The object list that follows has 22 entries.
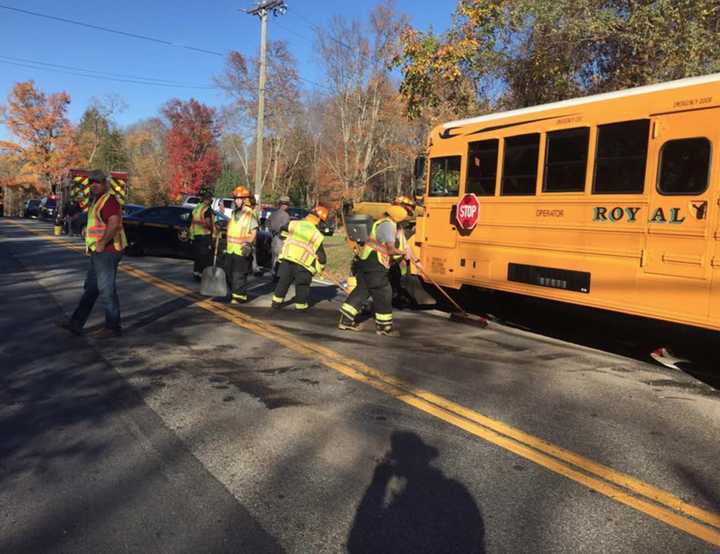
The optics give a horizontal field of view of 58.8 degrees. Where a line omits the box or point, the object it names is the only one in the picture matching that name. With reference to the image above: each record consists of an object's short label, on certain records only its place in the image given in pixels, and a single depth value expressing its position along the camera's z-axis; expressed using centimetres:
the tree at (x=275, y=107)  4666
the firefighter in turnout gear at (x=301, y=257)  927
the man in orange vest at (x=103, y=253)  691
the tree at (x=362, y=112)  3738
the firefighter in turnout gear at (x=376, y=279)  793
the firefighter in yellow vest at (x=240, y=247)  974
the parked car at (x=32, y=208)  4968
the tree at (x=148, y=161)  6341
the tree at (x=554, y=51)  1076
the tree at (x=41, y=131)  5538
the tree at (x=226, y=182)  5750
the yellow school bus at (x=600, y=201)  601
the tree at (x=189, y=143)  5772
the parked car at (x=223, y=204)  3284
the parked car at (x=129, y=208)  2200
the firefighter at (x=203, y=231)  1183
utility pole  2567
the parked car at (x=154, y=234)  1686
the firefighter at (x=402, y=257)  904
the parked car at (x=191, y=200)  3644
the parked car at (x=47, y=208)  4362
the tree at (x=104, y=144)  6550
